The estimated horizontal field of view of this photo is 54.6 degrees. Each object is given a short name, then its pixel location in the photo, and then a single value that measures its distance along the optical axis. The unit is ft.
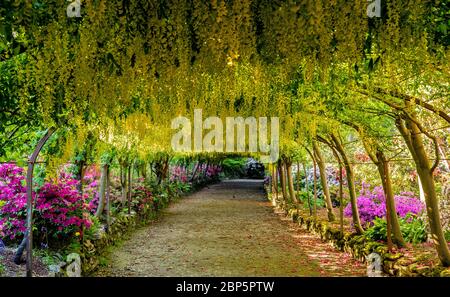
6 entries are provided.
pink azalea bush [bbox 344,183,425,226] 26.73
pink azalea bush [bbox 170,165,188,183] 67.65
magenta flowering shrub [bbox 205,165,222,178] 96.17
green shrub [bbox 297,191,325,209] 44.52
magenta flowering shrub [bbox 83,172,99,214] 28.31
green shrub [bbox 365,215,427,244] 21.40
